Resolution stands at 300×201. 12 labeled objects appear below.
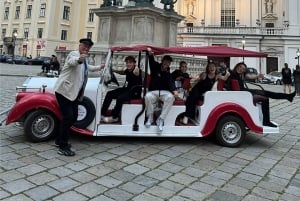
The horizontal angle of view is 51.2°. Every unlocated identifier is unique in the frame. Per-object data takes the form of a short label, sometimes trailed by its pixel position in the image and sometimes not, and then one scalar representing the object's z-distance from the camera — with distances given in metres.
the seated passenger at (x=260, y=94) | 6.28
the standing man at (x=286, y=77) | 17.77
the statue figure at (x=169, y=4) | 14.46
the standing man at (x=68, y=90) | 5.01
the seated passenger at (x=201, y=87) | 6.23
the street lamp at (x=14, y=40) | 54.42
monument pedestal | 13.18
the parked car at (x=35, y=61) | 45.61
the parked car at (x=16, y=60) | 45.72
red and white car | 5.54
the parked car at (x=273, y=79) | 35.83
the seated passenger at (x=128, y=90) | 5.96
